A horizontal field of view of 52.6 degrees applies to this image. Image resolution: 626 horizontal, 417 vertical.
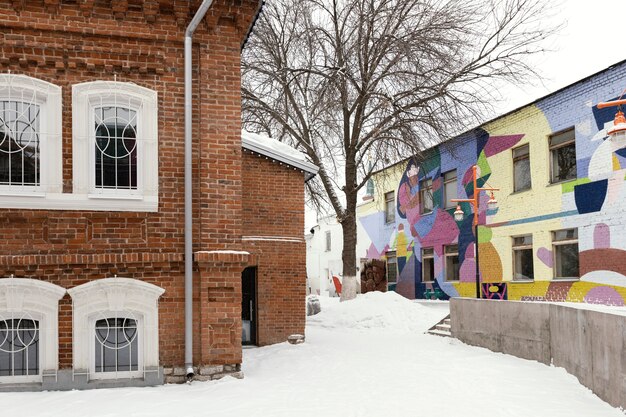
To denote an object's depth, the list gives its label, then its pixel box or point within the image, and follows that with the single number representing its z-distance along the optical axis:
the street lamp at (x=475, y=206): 17.22
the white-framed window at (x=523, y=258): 19.30
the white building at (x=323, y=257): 40.62
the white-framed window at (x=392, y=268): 28.62
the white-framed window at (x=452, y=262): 23.44
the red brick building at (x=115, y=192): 8.56
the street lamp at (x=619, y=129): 6.88
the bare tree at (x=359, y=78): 19.30
